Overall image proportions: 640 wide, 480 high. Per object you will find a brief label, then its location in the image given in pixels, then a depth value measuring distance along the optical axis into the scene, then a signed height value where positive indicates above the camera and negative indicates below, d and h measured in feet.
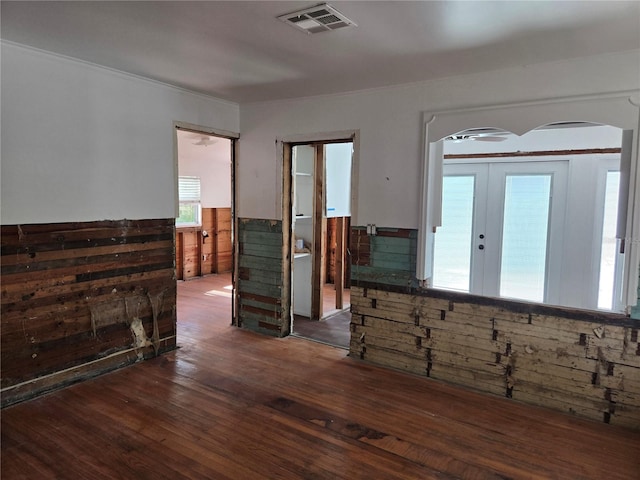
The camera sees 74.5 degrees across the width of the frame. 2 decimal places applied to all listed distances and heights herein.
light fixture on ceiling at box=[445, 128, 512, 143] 11.40 +2.18
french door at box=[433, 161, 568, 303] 16.62 -0.85
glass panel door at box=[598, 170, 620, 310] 15.34 -1.39
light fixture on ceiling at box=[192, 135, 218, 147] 17.80 +2.72
